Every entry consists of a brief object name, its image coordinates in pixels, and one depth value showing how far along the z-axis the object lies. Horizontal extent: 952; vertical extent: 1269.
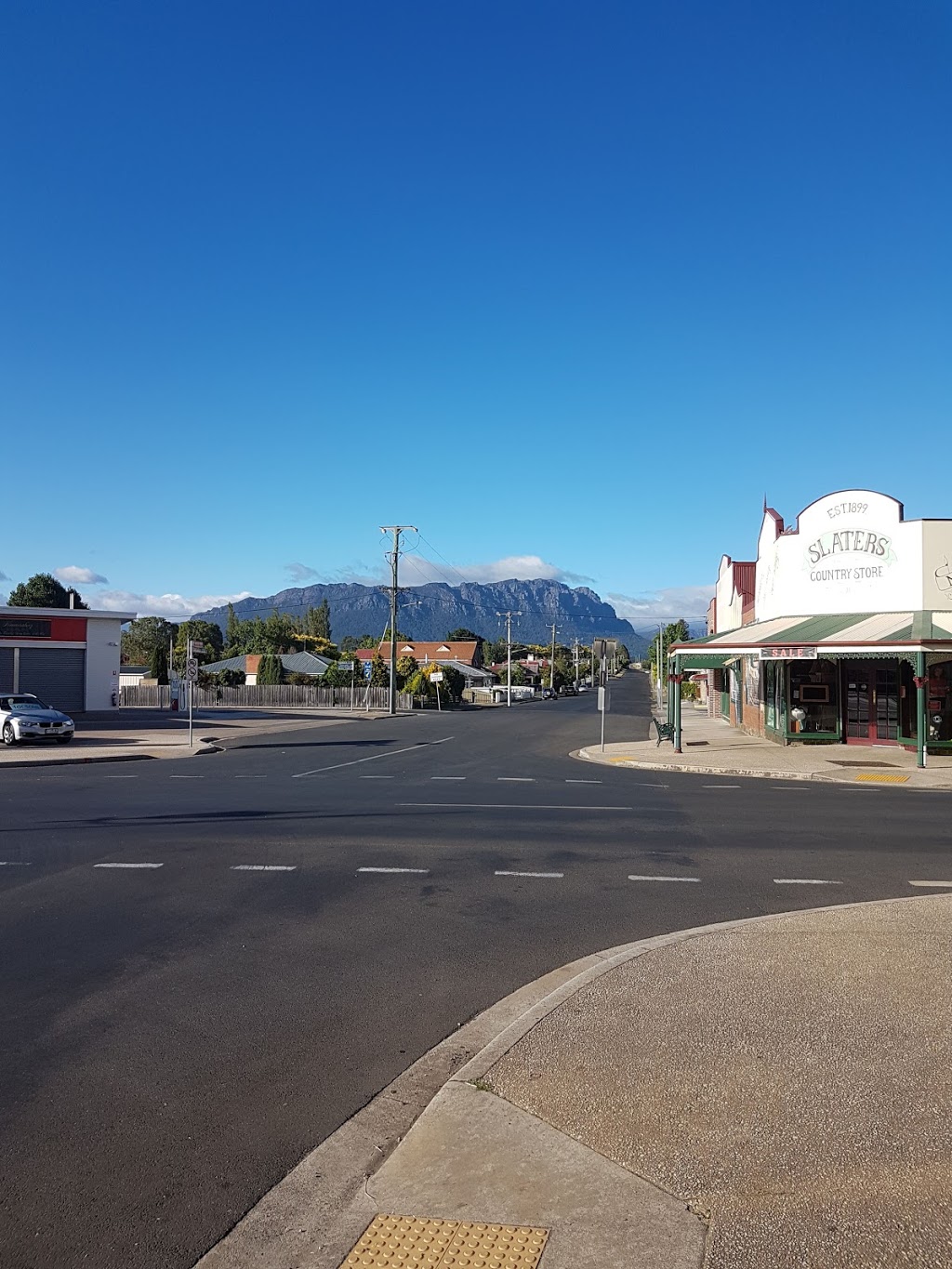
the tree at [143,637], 145.75
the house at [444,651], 138.00
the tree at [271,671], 76.06
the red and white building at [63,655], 43.78
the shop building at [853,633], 24.69
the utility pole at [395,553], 58.41
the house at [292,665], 93.62
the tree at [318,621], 152.04
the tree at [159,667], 74.05
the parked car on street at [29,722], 30.11
